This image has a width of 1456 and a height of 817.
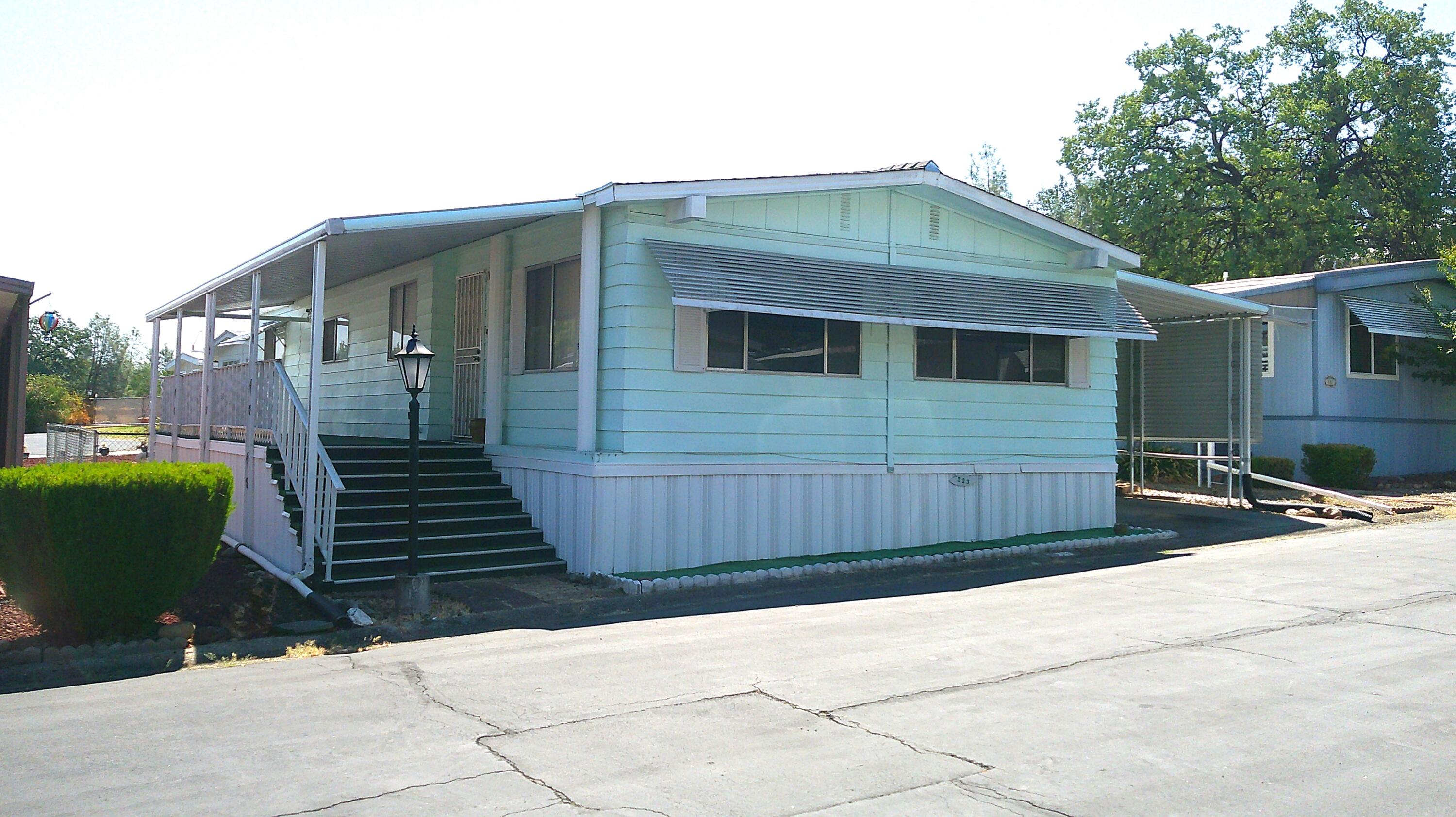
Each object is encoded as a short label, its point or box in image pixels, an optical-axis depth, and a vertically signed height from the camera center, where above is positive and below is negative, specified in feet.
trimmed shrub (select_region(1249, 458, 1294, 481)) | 61.16 -1.01
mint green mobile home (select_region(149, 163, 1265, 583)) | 34.35 +2.15
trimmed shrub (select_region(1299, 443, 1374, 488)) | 60.70 -0.82
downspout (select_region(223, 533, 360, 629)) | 28.14 -4.55
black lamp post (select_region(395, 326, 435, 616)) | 28.86 -1.30
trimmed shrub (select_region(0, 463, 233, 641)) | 25.29 -2.65
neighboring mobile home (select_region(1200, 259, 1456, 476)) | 63.36 +5.31
